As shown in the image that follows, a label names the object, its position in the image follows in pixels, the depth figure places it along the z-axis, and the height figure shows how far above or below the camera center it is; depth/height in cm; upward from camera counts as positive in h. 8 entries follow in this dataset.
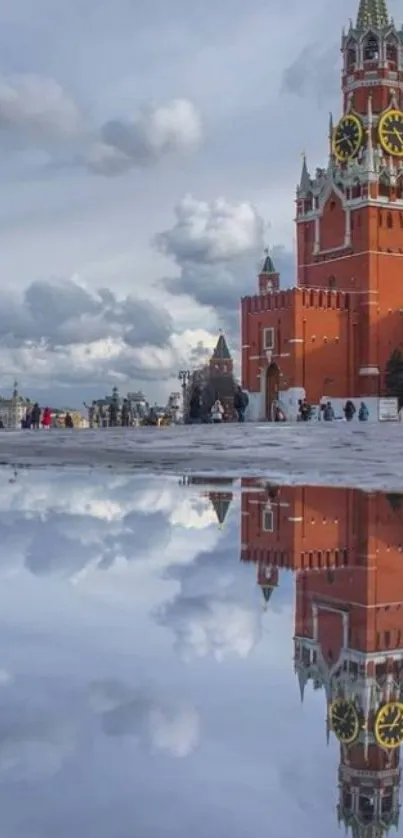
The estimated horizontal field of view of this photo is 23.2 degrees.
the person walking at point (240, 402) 3625 +51
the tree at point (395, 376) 5391 +222
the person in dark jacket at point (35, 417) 3703 -5
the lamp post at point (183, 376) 7017 +286
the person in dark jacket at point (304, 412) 4325 +17
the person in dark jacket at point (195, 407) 3437 +32
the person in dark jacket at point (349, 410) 4319 +24
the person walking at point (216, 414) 3659 +7
